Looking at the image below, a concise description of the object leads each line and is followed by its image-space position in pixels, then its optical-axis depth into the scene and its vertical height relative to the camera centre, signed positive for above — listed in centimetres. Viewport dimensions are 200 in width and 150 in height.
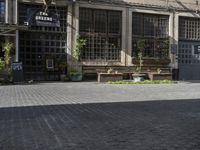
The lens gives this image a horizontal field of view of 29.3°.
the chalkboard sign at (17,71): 2038 -18
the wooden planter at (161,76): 2425 -51
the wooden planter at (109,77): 2248 -54
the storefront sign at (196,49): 2837 +142
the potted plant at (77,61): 2281 +42
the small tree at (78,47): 2328 +127
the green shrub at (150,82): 2122 -79
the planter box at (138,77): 2309 -55
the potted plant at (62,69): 2280 -7
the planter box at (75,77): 2275 -55
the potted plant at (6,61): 2036 +37
